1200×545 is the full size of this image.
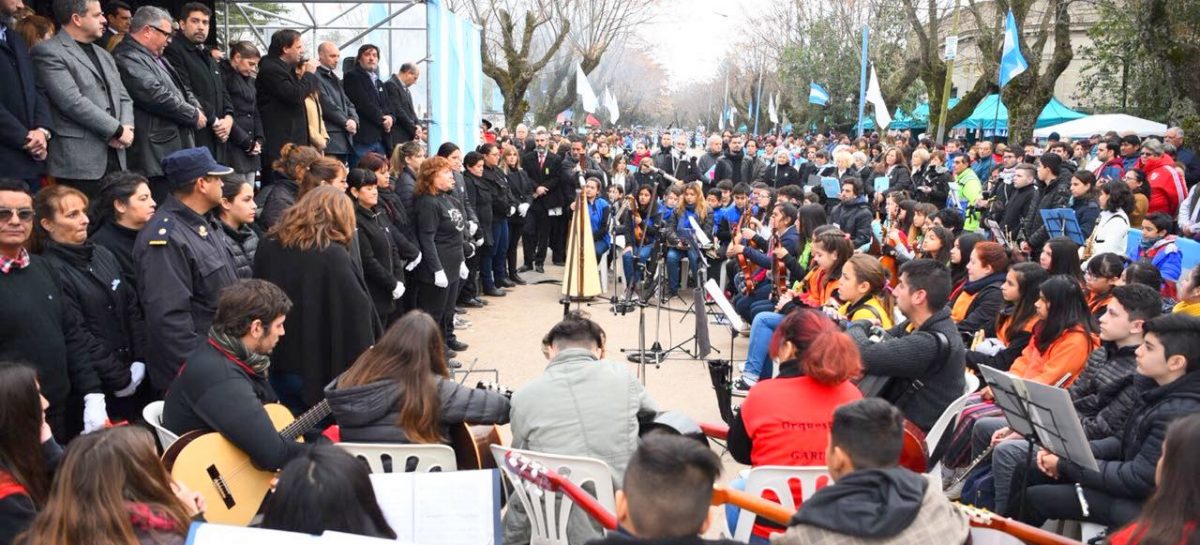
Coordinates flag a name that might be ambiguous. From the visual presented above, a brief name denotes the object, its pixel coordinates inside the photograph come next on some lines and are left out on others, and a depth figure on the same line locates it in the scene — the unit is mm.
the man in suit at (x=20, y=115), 5320
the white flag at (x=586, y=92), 19797
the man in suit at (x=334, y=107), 9031
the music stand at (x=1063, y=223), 9539
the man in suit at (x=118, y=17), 6801
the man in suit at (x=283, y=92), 8094
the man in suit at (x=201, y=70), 7016
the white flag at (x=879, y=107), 20281
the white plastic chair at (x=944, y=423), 4512
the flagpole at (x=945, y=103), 17247
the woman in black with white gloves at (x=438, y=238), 8188
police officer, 4684
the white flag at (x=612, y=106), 33031
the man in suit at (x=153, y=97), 6309
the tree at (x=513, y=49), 26016
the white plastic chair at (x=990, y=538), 3047
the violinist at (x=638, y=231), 11852
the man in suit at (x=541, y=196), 13375
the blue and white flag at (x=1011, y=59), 14829
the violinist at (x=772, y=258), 8883
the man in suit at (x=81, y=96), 5699
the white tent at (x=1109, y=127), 21453
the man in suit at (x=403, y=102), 10312
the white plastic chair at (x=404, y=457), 3715
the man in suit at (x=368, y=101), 9734
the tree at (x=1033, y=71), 19797
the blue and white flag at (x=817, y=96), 26641
